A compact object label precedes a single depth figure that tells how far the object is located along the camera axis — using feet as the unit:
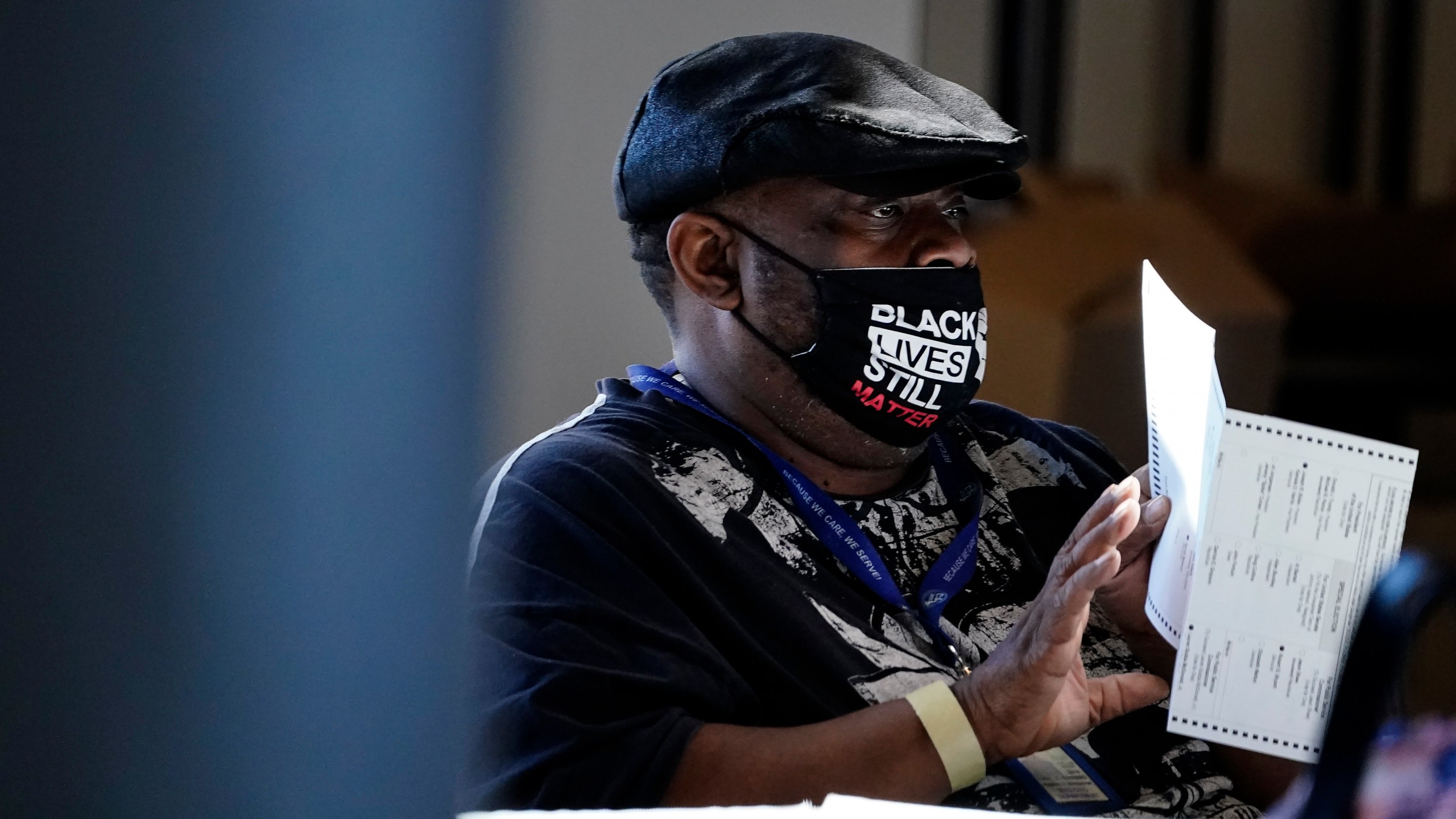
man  12.33
